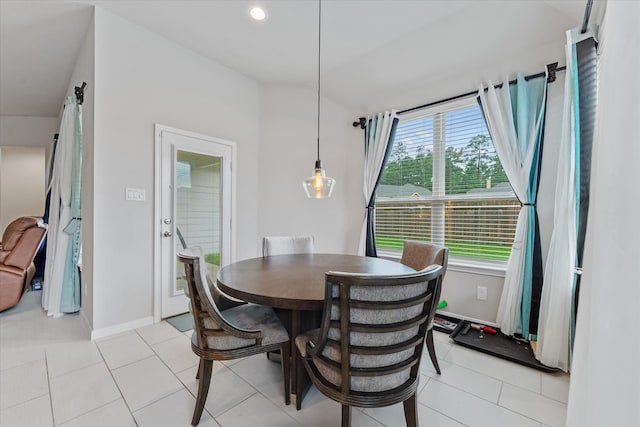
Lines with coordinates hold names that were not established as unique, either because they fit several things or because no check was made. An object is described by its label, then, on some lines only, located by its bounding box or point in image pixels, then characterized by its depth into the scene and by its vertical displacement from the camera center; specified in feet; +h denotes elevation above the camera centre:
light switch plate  8.46 +0.14
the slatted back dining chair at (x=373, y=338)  3.49 -1.85
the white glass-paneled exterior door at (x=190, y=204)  9.29 -0.15
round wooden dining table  4.40 -1.56
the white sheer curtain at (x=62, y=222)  9.39 -0.88
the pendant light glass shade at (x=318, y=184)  6.97 +0.51
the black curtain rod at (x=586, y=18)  5.75 +4.28
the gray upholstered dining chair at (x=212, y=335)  4.52 -2.44
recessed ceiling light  7.77 +5.56
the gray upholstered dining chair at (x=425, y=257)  6.29 -1.30
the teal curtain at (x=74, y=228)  9.46 -1.10
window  9.08 +0.67
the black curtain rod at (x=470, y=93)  7.71 +3.96
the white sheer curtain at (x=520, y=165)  7.93 +1.33
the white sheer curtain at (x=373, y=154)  11.39 +2.22
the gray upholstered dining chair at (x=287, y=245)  8.50 -1.41
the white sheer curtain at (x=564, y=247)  6.34 -0.91
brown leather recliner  9.61 -2.36
